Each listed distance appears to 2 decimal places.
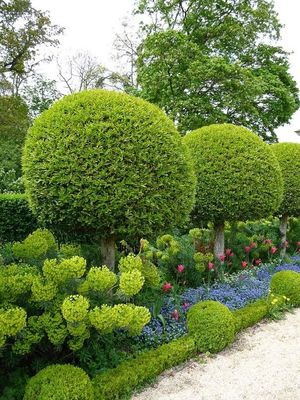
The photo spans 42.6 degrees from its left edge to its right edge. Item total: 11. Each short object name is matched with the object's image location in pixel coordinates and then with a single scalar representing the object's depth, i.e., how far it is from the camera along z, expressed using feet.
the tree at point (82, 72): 76.43
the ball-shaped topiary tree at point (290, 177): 24.77
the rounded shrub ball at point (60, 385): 8.59
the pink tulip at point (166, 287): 14.24
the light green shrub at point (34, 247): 11.12
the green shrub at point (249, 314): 14.27
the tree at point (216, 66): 49.65
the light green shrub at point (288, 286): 17.22
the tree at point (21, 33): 51.55
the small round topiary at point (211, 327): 12.55
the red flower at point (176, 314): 13.76
